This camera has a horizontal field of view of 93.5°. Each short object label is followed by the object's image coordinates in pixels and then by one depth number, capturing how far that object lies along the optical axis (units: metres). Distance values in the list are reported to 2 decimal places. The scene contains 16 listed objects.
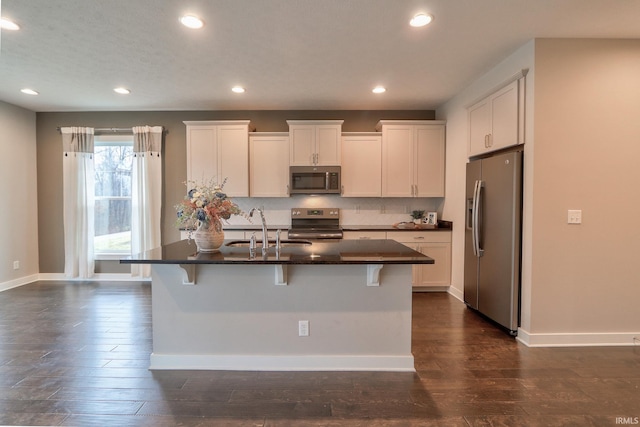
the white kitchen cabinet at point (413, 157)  4.51
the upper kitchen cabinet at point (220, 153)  4.51
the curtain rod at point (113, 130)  4.77
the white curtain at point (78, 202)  4.74
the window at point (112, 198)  4.92
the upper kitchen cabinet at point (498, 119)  2.81
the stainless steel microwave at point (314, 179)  4.49
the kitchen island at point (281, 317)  2.29
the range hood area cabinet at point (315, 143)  4.49
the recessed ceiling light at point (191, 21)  2.32
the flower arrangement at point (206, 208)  2.27
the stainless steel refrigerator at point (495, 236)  2.82
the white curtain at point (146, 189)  4.70
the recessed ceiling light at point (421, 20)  2.30
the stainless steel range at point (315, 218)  4.77
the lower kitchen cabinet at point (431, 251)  4.27
